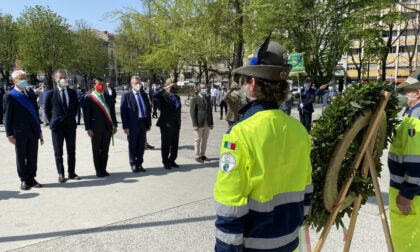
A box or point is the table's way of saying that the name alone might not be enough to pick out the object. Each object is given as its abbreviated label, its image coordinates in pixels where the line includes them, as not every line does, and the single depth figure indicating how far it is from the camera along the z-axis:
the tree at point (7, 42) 47.81
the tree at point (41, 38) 43.78
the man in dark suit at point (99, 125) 7.01
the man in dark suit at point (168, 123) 7.74
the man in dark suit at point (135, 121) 7.44
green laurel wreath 2.54
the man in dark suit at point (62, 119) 6.61
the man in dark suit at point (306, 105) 13.20
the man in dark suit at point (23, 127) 6.05
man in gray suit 8.30
